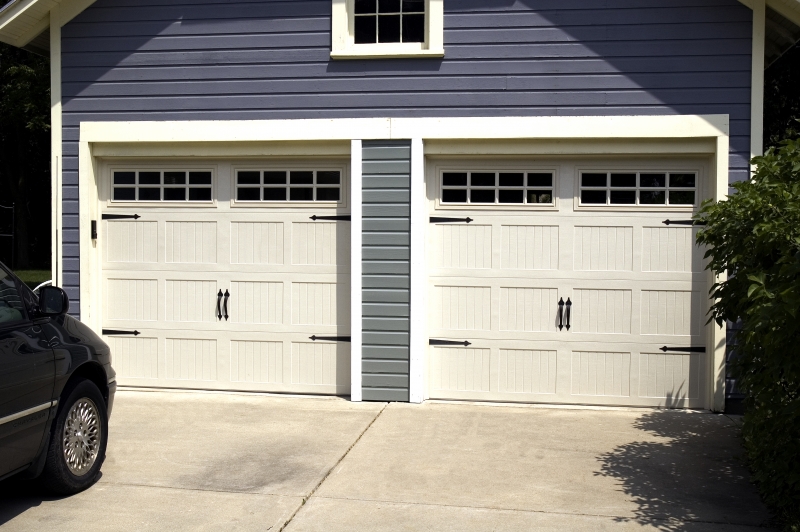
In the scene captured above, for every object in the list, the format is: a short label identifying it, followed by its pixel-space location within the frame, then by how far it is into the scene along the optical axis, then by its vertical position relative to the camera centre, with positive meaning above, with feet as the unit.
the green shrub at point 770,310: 14.80 -1.13
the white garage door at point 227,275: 28.89 -1.01
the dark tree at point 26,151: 76.95 +9.64
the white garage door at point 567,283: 27.35 -1.19
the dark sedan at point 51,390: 15.92 -2.86
